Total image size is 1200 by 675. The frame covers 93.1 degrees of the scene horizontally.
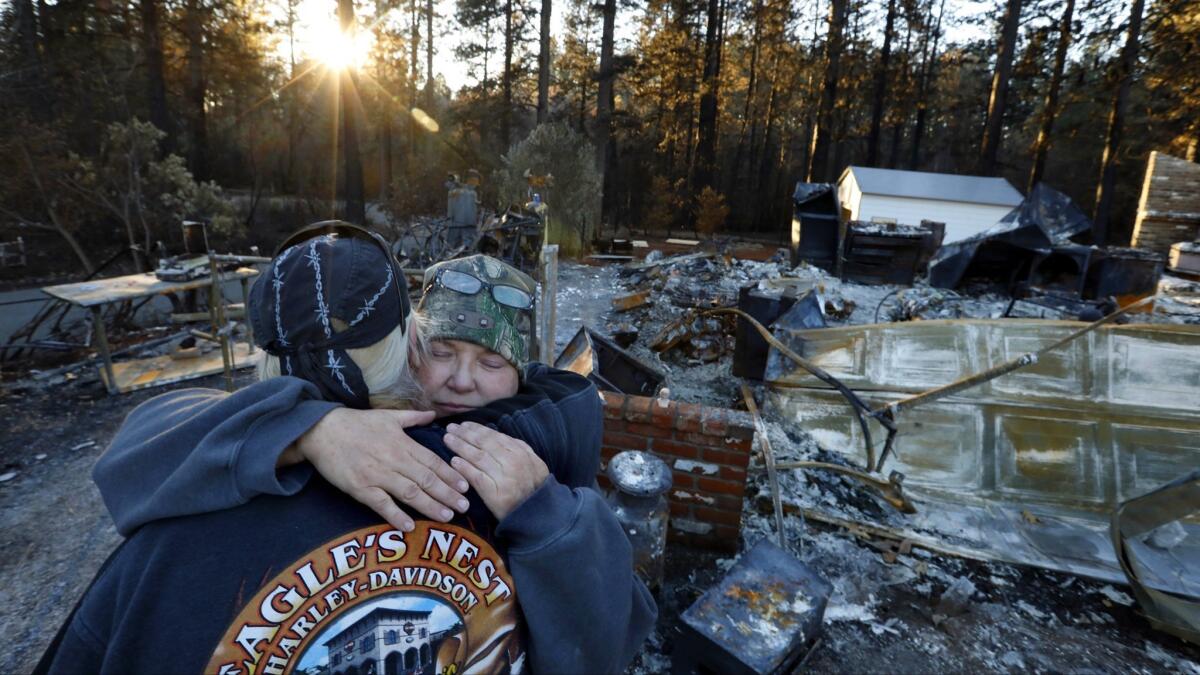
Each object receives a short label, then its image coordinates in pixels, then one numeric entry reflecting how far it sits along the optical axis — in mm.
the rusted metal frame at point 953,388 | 3908
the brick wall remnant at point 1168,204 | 14109
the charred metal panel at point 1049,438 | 4016
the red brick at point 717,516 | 3486
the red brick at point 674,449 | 3410
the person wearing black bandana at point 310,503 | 748
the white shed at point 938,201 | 17016
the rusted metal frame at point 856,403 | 4230
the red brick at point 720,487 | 3414
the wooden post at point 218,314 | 5297
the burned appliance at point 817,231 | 13906
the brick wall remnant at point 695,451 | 3348
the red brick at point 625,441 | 3494
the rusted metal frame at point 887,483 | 3900
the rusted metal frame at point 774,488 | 3572
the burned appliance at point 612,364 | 5008
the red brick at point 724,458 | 3342
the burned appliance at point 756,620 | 2480
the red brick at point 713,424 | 3330
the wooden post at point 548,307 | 5512
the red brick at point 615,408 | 3480
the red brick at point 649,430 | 3436
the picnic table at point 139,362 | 5543
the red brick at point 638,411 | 3434
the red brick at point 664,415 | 3402
